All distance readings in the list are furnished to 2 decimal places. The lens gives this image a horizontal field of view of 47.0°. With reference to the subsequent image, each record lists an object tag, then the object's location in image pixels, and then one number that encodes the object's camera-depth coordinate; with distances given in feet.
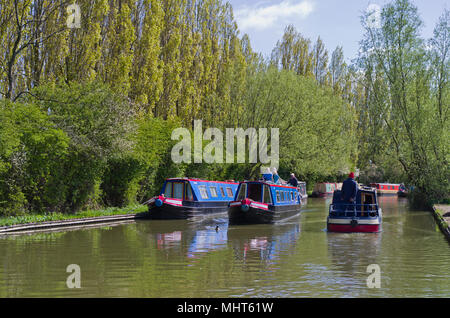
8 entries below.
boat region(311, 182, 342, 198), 170.07
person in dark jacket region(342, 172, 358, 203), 56.70
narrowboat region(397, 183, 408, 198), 184.01
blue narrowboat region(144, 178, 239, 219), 73.36
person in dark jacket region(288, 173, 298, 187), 97.90
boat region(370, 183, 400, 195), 195.21
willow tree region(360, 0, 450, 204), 98.07
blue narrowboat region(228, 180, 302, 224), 66.39
